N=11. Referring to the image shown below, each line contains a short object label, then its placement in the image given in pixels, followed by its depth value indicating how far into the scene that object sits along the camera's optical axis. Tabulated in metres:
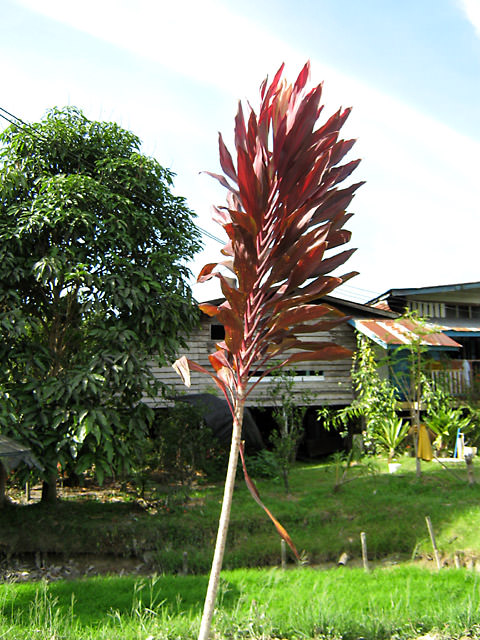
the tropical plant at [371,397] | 13.22
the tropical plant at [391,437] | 15.10
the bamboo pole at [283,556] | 7.62
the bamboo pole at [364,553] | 7.21
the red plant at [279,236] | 2.67
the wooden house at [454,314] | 17.70
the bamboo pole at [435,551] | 7.63
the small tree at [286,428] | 12.38
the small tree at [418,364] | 11.85
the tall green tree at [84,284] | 8.50
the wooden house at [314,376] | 17.27
